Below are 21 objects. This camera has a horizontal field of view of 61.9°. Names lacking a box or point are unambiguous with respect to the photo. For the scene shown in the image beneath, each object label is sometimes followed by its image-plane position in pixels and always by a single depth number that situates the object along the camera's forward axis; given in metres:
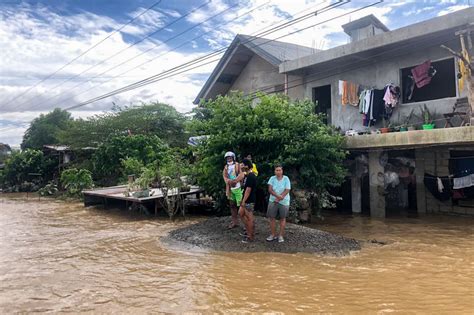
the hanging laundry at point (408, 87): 12.12
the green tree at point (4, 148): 46.72
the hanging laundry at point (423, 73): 11.52
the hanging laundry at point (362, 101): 12.75
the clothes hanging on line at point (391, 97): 12.16
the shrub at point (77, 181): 19.58
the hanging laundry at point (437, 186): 11.66
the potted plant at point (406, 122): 11.51
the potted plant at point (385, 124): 12.41
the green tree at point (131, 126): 23.20
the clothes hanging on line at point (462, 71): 9.65
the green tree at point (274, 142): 10.17
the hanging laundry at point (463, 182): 10.97
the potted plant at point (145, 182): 12.82
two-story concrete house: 10.64
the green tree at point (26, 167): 26.48
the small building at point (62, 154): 24.80
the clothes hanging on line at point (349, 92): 13.14
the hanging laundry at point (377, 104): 12.52
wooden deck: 12.58
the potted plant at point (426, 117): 10.58
